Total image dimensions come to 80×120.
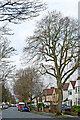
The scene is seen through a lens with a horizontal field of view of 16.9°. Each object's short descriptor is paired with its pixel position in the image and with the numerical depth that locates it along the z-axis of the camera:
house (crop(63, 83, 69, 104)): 90.22
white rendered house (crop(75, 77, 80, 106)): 68.66
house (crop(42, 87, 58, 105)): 106.85
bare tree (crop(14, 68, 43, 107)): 66.07
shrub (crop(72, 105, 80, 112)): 41.51
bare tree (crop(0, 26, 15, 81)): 37.23
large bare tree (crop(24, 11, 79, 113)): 35.69
